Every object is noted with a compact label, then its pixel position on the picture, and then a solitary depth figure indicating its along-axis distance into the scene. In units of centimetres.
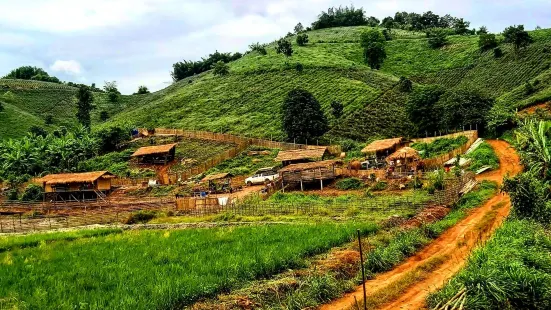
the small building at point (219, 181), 5034
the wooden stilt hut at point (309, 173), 4759
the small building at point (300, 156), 5406
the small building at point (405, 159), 4634
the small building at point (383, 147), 5256
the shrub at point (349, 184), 4475
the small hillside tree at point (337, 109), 7394
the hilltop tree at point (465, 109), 5644
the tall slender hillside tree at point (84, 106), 8821
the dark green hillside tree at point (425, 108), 6166
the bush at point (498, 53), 8850
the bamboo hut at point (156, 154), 6681
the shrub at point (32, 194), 5512
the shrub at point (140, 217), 3731
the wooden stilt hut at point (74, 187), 5463
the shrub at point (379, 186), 4188
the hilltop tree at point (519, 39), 8478
